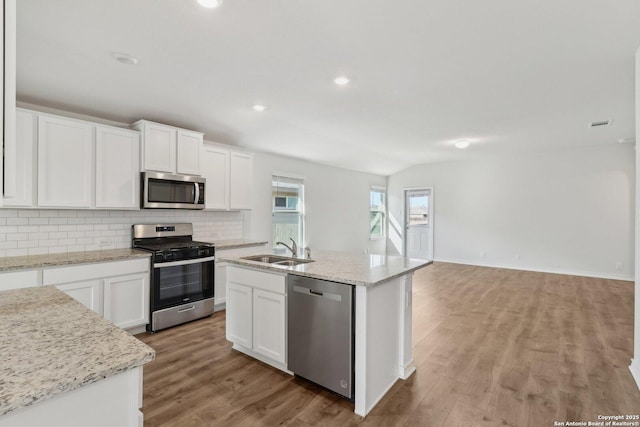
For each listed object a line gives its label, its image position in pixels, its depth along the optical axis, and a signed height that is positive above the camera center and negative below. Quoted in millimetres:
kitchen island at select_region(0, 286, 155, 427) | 755 -421
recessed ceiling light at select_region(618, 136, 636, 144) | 5277 +1318
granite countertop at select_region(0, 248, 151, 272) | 2562 -419
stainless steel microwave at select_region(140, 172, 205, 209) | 3518 +264
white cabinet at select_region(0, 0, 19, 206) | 783 +300
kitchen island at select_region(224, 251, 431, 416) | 2051 -748
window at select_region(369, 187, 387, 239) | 8375 +67
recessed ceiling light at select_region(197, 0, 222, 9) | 1803 +1227
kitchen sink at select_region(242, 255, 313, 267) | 2754 -425
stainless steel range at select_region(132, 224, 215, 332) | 3338 -697
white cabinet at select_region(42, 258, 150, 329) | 2775 -703
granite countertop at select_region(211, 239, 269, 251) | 4039 -410
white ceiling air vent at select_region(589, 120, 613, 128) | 4320 +1310
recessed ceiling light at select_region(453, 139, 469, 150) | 5473 +1274
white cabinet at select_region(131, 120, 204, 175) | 3516 +773
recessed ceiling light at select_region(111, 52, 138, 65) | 2379 +1207
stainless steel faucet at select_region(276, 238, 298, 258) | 2900 -347
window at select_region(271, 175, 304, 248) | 5609 +107
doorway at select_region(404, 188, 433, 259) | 8086 -222
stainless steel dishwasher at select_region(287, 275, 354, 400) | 2098 -841
